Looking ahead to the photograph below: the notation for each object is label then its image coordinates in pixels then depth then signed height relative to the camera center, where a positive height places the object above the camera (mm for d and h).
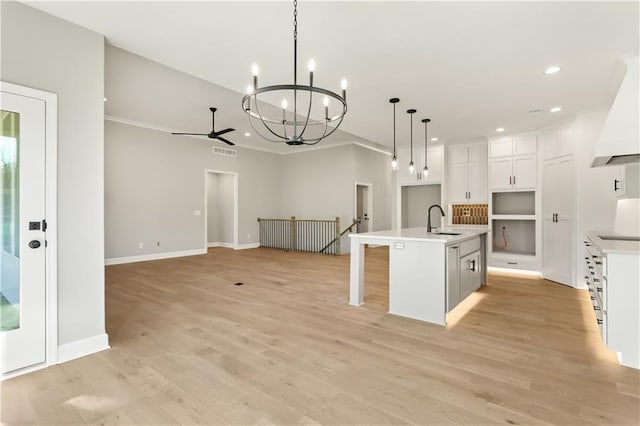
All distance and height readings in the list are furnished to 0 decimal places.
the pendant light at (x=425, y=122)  5129 +1621
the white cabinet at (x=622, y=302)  2408 -711
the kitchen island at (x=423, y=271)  3307 -675
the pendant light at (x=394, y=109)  4406 +1603
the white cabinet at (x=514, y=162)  5969 +1001
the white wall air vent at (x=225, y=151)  8547 +1733
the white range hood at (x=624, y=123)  2824 +836
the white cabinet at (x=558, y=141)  5098 +1228
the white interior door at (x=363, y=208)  9438 +145
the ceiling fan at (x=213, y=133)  5633 +1471
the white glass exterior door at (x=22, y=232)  2264 -146
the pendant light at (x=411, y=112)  4859 +1617
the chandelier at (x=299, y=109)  2014 +1683
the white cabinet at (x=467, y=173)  6750 +891
